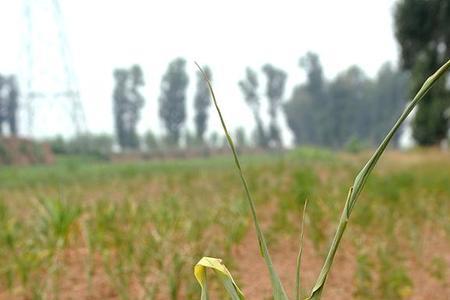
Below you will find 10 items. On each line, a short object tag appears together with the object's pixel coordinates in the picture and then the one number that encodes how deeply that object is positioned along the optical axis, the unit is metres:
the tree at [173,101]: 58.41
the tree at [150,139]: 64.81
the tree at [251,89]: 65.57
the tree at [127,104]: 56.93
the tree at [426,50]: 19.86
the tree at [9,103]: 53.50
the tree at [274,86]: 67.12
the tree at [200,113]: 60.94
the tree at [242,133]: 68.08
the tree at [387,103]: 64.94
